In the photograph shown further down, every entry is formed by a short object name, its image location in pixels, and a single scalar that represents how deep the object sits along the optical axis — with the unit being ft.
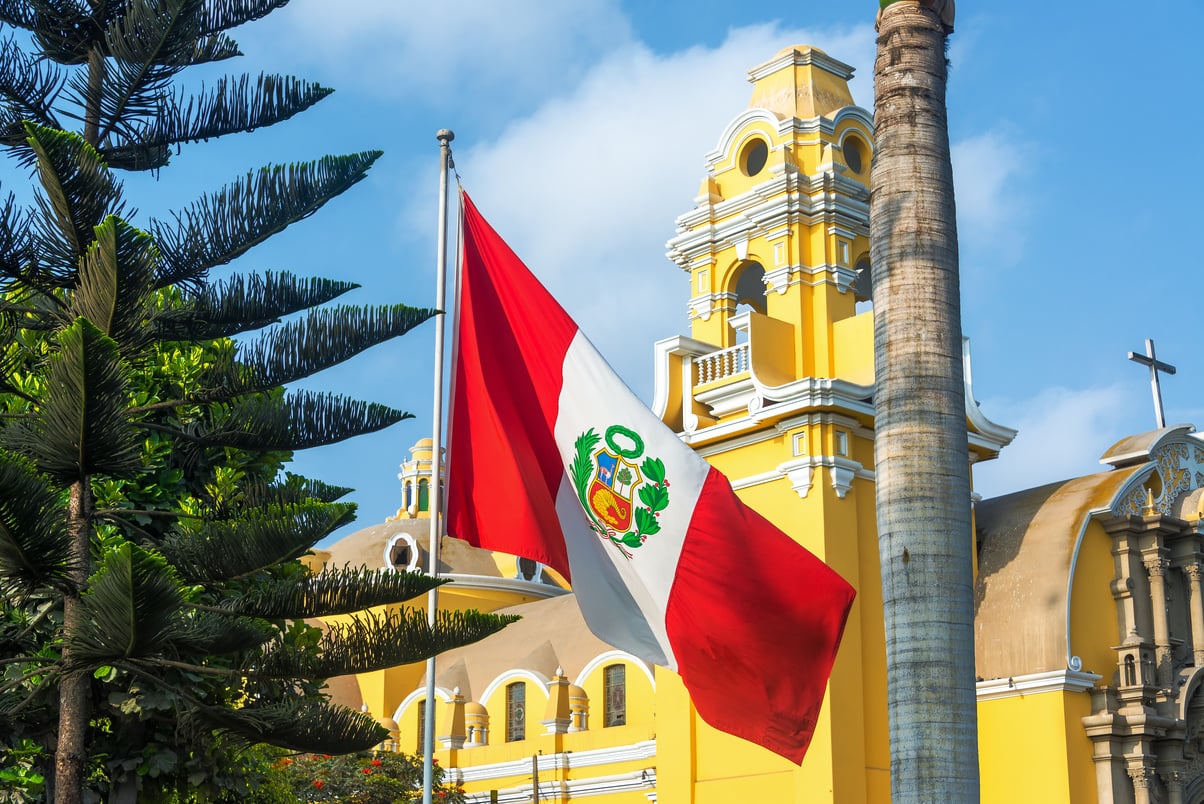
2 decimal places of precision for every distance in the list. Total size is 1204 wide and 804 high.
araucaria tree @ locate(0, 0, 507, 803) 26.32
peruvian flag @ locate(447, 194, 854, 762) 30.58
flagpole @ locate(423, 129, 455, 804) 33.17
